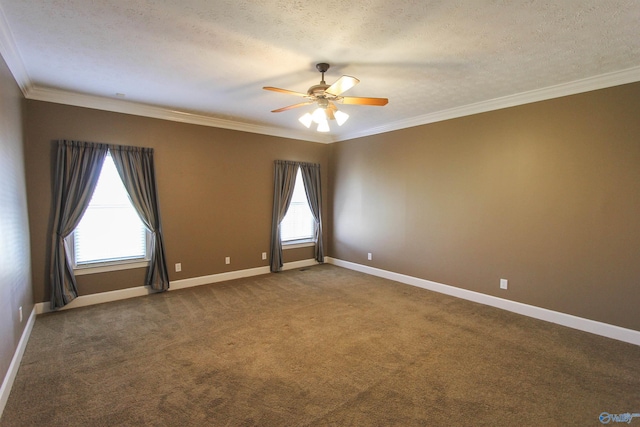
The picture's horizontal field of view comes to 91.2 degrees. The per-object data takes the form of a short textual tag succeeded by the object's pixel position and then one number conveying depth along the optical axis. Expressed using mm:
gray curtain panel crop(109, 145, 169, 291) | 4289
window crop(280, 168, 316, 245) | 6180
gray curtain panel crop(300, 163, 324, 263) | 6234
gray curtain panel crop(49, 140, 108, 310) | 3828
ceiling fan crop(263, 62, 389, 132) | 2687
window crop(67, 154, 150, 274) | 4117
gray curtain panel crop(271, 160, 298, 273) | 5824
